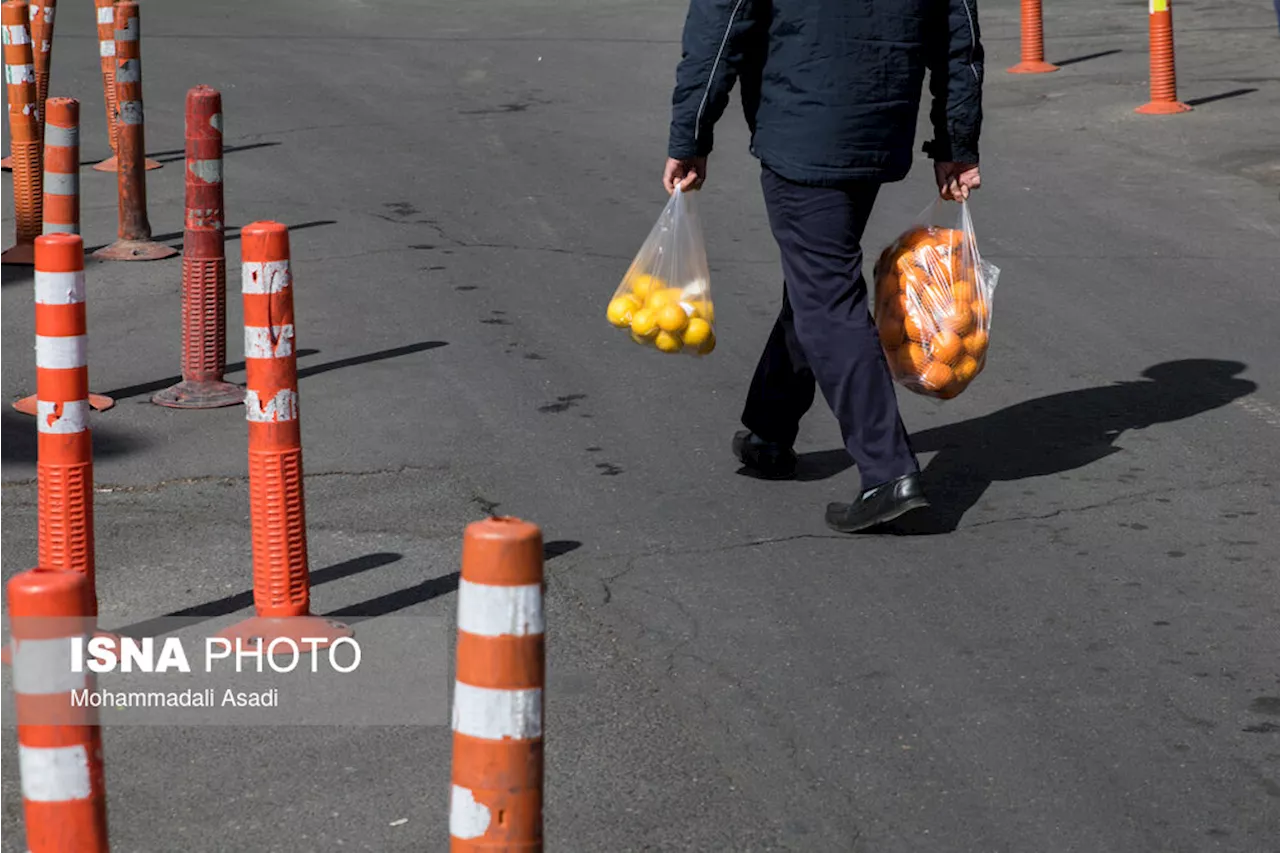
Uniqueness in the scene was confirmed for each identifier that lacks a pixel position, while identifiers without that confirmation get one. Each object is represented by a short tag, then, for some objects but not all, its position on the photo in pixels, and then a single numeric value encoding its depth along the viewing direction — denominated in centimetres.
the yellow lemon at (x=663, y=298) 661
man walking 623
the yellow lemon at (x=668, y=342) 659
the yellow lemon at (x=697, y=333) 660
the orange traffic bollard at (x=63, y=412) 520
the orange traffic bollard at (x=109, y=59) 1362
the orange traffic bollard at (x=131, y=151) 1045
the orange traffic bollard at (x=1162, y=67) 1483
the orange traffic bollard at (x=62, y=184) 893
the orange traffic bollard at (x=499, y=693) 304
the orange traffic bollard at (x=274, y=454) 533
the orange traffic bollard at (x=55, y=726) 301
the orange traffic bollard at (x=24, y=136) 1132
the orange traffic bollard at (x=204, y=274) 779
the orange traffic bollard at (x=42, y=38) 1396
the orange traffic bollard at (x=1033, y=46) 1736
